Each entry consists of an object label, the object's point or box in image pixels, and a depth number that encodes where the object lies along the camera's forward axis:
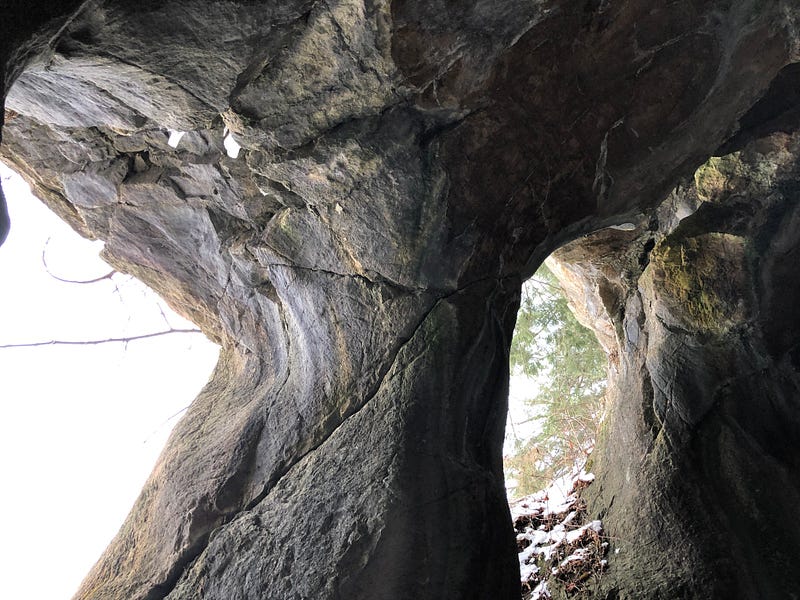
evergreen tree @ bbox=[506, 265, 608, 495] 8.66
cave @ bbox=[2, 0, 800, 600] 2.88
